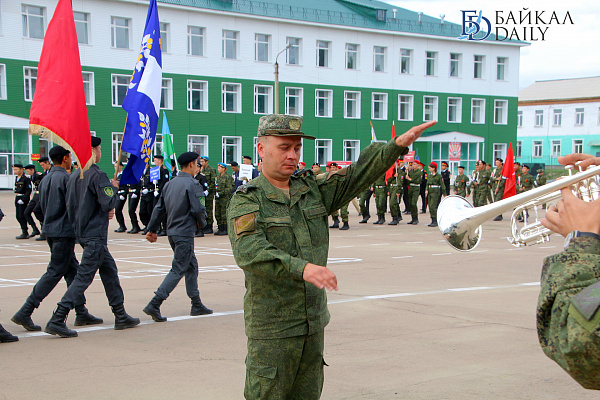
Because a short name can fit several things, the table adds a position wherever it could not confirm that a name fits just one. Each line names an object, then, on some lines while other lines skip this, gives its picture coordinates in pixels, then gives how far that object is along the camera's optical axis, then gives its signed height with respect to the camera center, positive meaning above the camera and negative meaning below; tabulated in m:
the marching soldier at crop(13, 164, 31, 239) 19.14 -1.18
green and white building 39.66 +5.75
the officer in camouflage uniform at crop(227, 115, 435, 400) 3.54 -0.49
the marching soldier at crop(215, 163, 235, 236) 21.19 -1.13
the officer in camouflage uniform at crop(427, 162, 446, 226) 23.45 -1.14
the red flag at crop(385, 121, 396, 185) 23.69 -0.69
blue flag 9.56 +0.76
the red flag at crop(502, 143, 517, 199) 23.89 -0.76
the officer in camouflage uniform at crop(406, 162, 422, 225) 23.55 -1.21
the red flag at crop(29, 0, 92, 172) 7.73 +0.65
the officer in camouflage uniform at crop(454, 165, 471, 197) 28.56 -1.21
